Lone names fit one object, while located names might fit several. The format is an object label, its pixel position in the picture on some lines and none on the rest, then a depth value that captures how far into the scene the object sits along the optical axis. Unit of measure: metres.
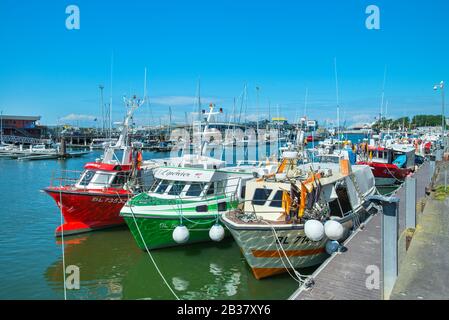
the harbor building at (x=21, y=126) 93.12
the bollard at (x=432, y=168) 27.27
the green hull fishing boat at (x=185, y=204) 14.37
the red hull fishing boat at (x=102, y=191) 17.70
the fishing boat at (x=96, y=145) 91.03
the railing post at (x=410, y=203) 12.73
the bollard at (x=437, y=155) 33.47
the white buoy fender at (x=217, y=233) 13.94
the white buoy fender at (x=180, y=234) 13.87
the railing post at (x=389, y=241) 7.68
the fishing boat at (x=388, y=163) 33.12
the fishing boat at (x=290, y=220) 11.32
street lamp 28.67
